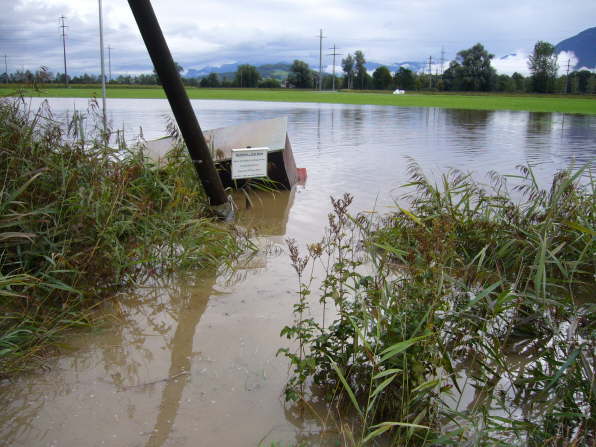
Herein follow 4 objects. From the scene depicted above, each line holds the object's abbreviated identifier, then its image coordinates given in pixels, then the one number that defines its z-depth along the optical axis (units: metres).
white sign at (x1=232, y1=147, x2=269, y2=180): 7.10
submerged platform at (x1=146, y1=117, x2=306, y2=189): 8.62
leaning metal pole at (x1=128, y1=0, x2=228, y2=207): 5.63
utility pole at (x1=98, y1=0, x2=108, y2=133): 10.66
